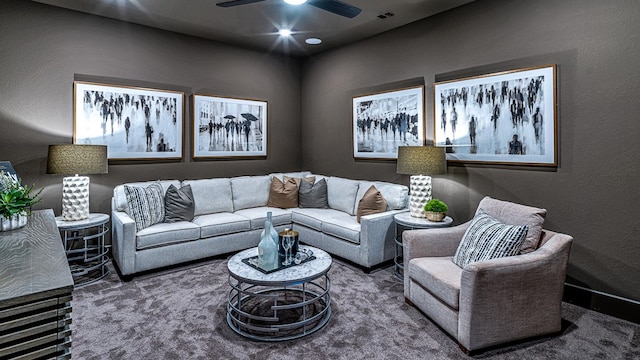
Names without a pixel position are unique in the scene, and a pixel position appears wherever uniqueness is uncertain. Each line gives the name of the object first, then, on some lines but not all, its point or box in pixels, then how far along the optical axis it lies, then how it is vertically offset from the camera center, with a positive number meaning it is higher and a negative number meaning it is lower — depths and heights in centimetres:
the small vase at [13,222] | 210 -27
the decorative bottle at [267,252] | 265 -56
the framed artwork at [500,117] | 321 +59
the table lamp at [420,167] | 360 +9
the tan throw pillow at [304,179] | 511 -4
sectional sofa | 366 -56
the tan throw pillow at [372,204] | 400 -31
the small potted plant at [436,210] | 355 -34
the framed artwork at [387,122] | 434 +71
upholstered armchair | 223 -76
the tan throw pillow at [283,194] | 495 -24
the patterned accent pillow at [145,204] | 375 -30
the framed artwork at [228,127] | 496 +73
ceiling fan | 290 +143
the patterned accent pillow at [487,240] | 242 -46
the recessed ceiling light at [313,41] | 500 +194
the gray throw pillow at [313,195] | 490 -26
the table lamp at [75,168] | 351 +9
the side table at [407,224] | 351 -47
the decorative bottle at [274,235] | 269 -45
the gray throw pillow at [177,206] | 405 -33
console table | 108 -43
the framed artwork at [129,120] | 407 +70
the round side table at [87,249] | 349 -80
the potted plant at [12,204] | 210 -16
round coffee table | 249 -105
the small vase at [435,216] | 355 -40
